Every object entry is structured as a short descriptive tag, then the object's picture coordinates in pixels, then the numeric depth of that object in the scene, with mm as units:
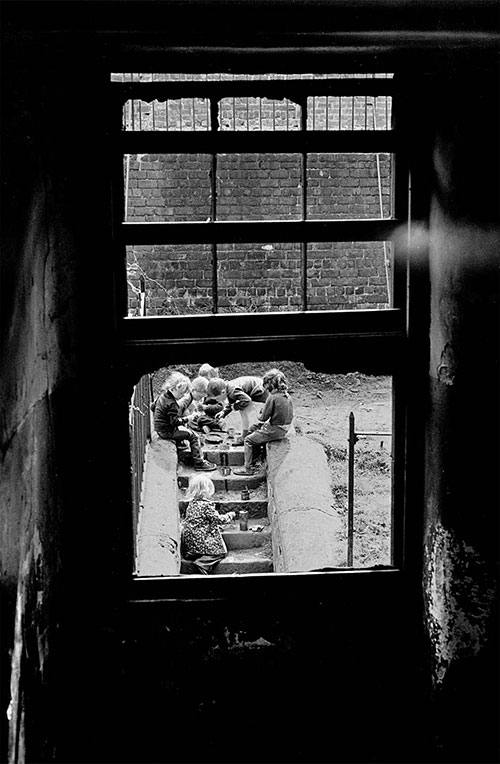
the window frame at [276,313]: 3559
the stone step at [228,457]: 9812
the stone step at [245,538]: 8086
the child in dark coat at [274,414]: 8922
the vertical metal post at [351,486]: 5684
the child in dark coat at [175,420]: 9078
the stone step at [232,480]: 9242
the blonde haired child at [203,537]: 7387
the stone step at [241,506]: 8641
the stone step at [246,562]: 7559
